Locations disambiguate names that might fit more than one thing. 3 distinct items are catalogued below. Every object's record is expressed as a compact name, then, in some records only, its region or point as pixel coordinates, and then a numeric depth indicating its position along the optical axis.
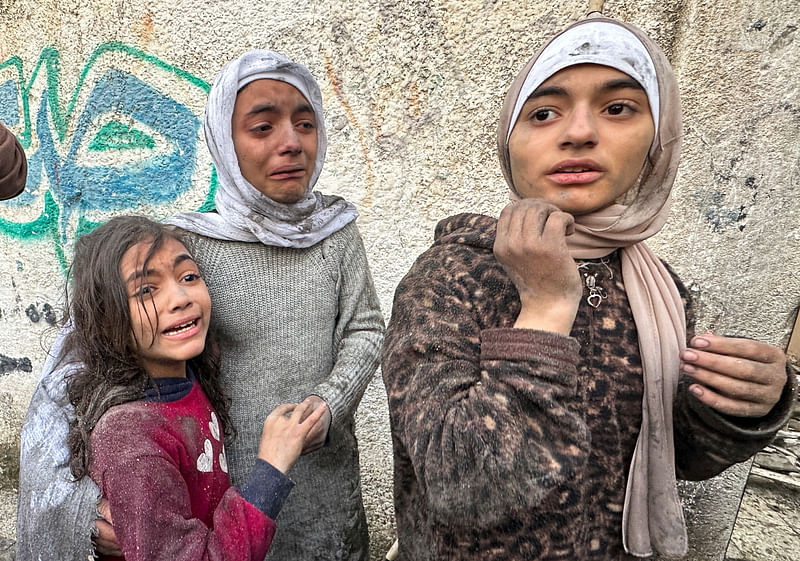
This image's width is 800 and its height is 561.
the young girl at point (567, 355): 0.71
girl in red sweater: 0.97
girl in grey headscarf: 1.35
